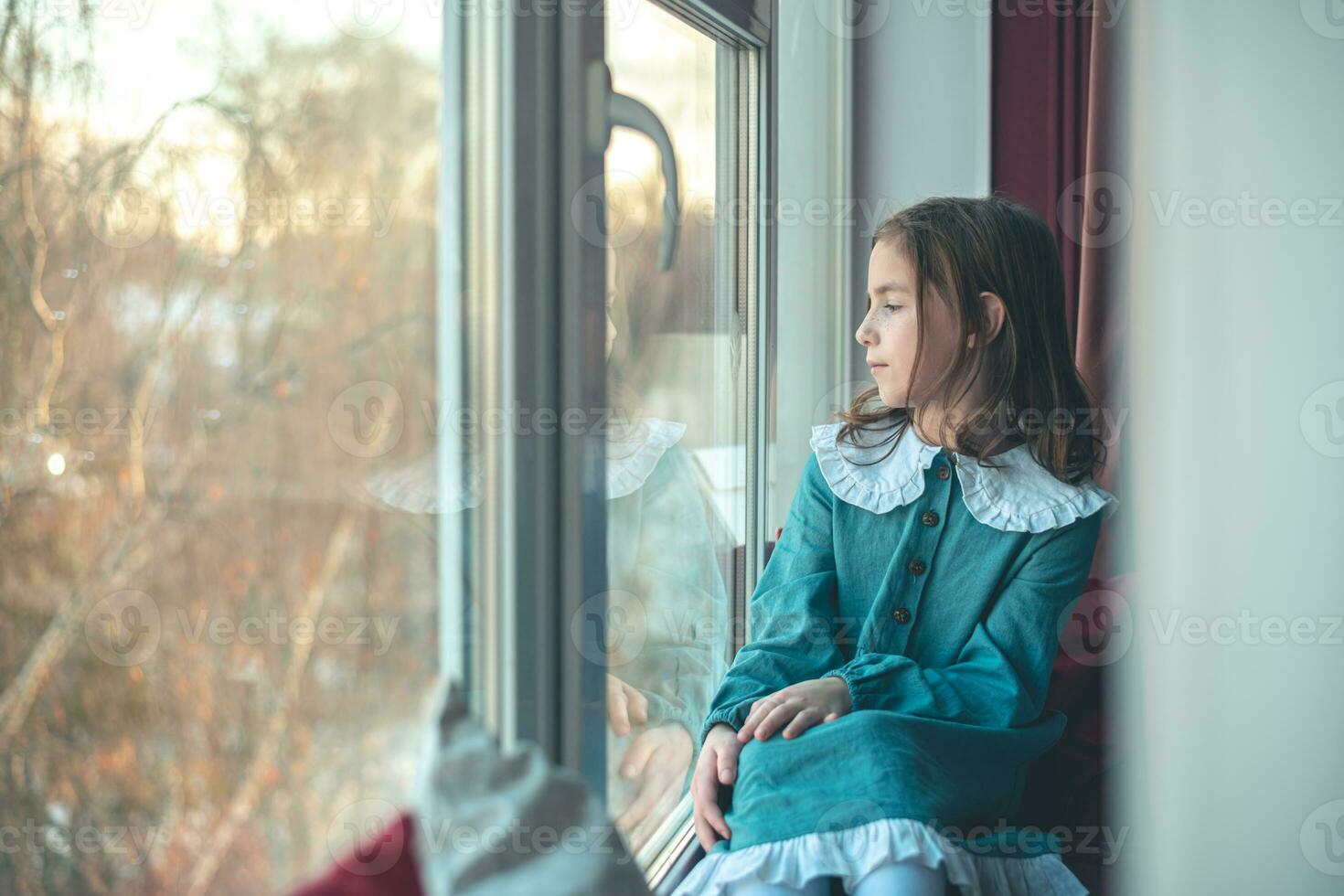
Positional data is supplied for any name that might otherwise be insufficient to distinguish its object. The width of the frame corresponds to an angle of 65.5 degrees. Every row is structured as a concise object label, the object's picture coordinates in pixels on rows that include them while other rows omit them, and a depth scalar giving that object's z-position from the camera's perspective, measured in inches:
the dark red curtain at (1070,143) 75.2
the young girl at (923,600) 42.7
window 39.1
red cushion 24.6
